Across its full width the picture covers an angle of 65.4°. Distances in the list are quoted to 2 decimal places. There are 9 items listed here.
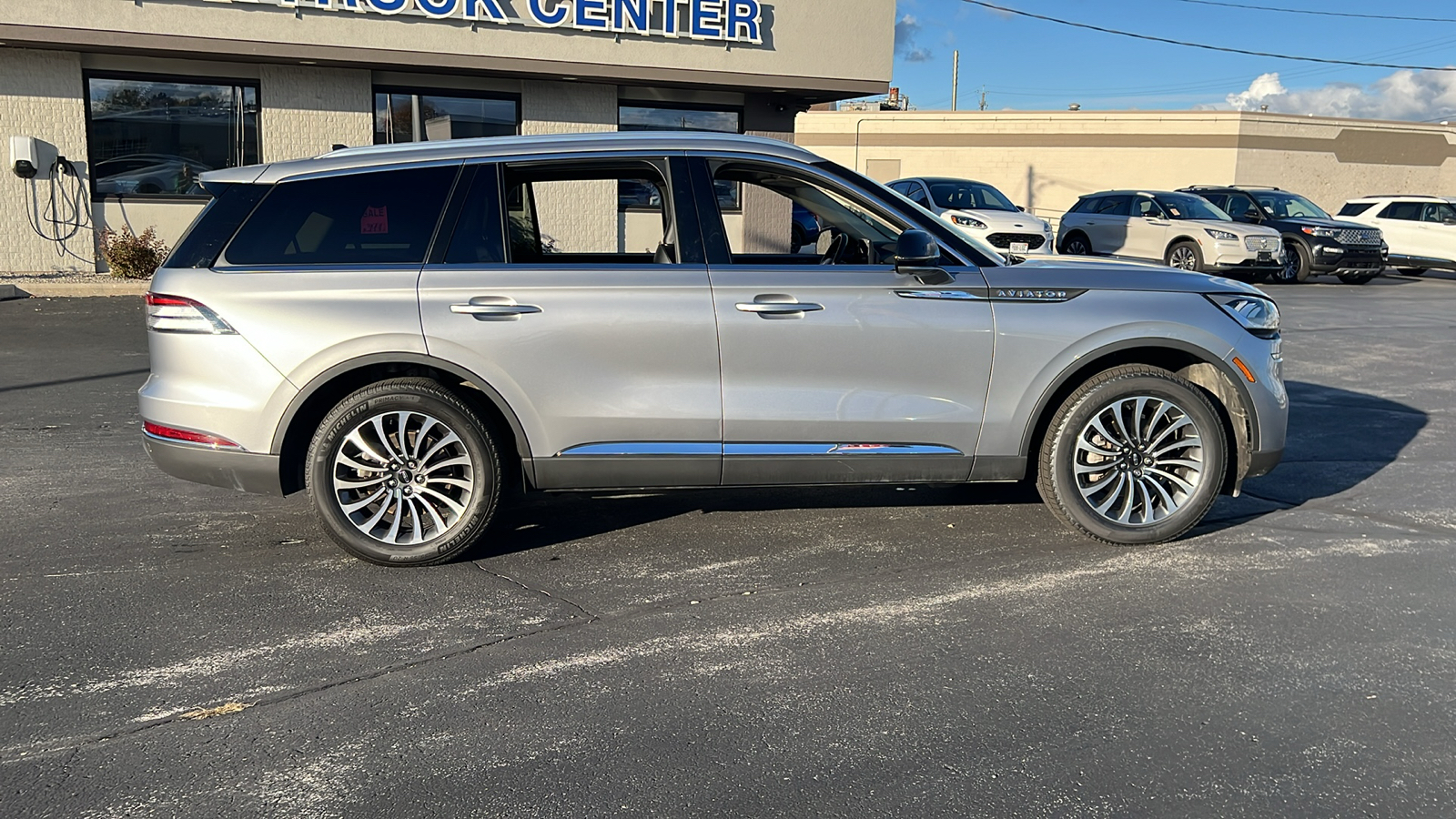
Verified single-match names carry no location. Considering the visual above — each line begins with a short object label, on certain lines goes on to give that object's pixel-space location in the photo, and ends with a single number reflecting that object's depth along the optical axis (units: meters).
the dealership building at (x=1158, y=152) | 42.22
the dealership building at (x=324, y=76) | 14.90
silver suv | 4.87
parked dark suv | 20.83
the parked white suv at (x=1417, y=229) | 22.98
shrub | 15.17
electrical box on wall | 14.73
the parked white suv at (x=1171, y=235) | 19.80
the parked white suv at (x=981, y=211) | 18.88
